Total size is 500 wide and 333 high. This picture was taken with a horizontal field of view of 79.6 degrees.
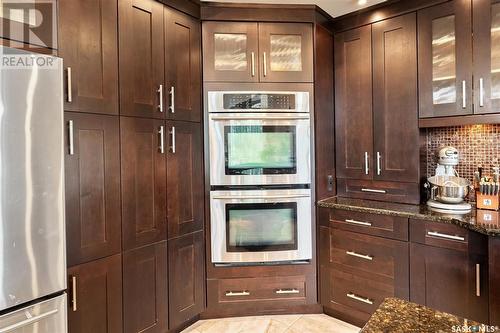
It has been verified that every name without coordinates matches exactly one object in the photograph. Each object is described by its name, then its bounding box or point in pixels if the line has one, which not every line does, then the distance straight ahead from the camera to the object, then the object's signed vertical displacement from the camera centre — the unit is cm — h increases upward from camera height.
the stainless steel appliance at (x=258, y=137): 239 +21
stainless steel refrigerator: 136 -14
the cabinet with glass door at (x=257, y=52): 240 +90
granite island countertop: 76 -43
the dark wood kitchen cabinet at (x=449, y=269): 183 -71
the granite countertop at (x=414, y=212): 175 -37
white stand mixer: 214 -20
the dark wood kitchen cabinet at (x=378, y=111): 237 +41
